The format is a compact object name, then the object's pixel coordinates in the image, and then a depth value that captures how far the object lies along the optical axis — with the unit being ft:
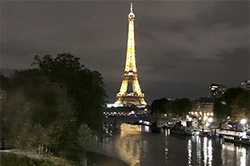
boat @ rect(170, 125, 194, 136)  251.39
